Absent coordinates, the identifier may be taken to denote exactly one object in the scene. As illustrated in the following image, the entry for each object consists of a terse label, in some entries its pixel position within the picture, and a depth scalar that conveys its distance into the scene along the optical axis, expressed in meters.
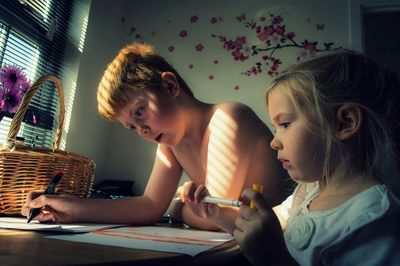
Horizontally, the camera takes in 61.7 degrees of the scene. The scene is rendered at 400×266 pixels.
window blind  1.24
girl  0.47
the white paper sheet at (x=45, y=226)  0.59
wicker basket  0.76
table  0.34
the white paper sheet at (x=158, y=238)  0.46
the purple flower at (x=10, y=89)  0.86
